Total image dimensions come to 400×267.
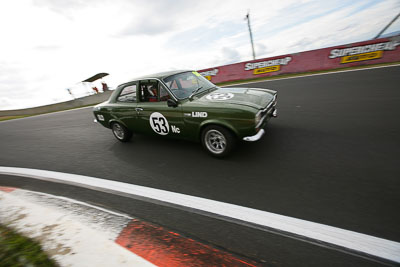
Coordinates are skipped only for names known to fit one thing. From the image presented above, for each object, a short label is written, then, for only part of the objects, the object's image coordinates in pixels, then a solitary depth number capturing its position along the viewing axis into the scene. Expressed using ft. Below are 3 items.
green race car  10.44
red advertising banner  37.17
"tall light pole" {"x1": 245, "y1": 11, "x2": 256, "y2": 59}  83.32
